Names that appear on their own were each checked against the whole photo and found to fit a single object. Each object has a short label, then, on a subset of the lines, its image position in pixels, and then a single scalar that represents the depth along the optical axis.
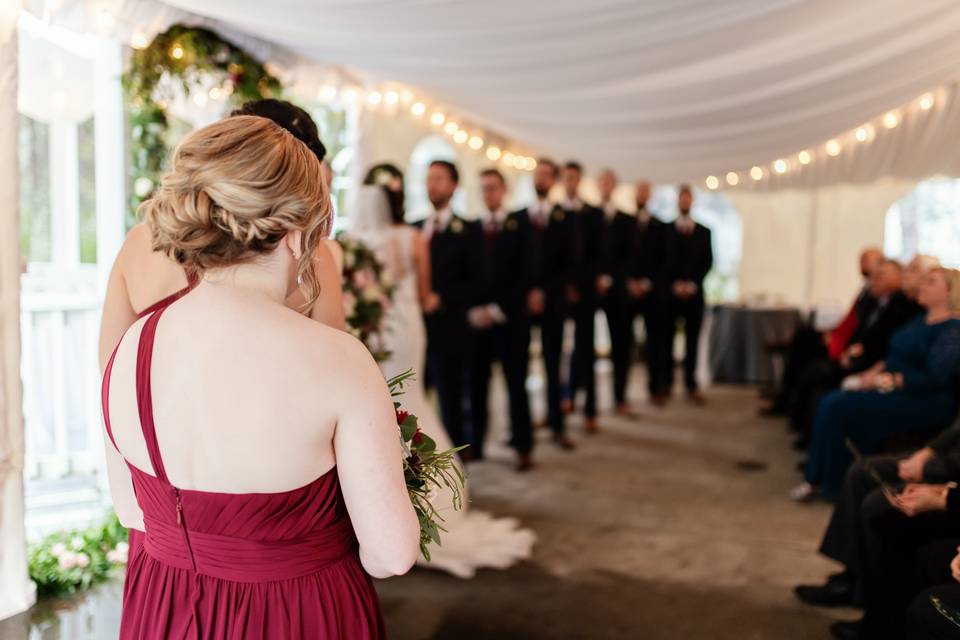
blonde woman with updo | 1.27
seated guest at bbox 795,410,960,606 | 3.20
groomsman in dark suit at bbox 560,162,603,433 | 6.61
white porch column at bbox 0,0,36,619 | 2.86
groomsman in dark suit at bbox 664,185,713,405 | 7.70
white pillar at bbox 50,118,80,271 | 6.07
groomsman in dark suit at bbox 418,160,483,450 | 5.38
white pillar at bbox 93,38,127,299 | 4.07
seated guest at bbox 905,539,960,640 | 2.25
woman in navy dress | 4.18
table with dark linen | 8.62
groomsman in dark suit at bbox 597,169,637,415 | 7.13
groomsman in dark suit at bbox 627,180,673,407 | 7.47
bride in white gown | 3.85
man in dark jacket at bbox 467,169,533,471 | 5.64
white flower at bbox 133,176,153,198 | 4.04
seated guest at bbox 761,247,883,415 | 6.05
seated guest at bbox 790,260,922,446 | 5.20
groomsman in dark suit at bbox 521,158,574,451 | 6.12
